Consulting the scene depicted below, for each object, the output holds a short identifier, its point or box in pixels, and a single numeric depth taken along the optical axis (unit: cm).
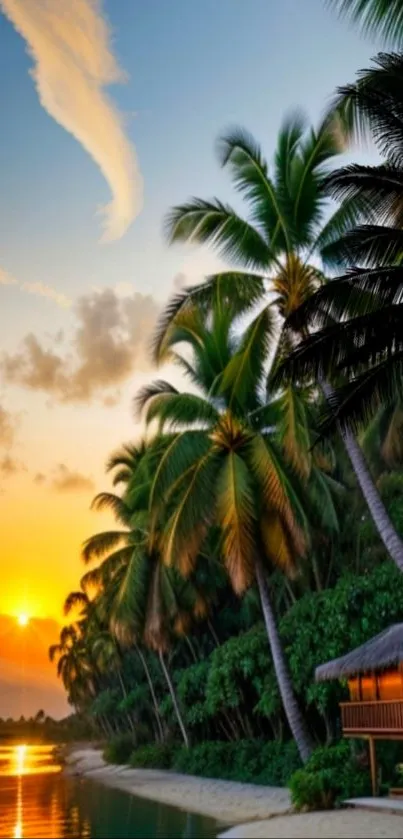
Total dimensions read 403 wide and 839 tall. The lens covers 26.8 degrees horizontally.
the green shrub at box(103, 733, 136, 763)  3778
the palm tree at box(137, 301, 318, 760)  1994
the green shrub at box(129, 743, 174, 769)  3192
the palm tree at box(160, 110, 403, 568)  1778
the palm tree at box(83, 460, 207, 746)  2980
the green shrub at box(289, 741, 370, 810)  1611
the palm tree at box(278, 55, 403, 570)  1259
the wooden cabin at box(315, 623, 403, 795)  1566
